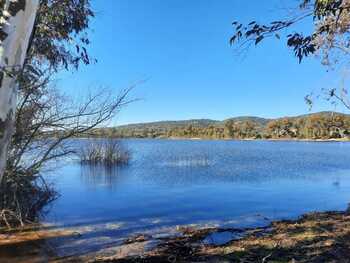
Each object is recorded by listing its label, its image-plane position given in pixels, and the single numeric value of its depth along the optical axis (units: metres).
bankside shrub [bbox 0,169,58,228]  7.80
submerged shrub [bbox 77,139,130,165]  21.08
